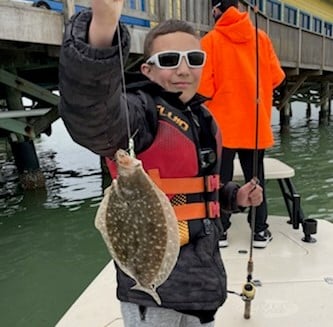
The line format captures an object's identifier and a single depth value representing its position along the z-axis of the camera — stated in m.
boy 1.24
